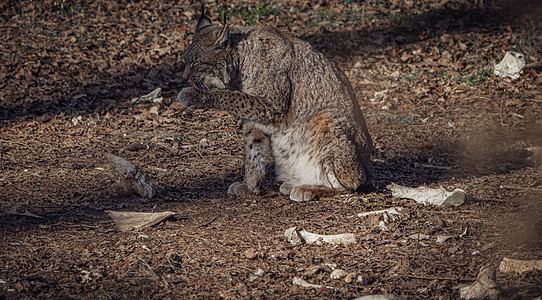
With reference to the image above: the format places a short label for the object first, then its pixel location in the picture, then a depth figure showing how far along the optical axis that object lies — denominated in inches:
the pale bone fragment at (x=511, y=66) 734.5
